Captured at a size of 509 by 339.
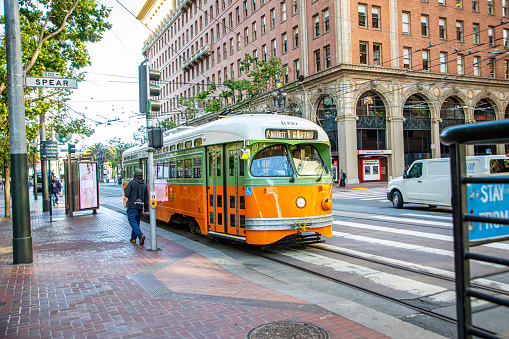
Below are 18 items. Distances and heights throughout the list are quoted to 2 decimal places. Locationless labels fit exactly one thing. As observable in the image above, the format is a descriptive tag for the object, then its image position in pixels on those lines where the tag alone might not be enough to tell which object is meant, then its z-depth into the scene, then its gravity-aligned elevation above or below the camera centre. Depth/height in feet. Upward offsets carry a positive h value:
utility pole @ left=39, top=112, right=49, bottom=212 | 69.22 -0.79
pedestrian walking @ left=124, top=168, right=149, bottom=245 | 34.68 -2.32
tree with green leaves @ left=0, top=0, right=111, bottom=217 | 37.09 +13.28
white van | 45.65 -1.91
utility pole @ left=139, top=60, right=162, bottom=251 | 31.76 +5.30
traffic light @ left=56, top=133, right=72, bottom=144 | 68.63 +6.55
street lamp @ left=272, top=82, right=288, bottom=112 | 72.26 +13.26
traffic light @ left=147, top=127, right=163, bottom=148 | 31.76 +2.72
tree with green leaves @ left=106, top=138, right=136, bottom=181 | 328.97 +20.87
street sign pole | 27.17 +2.28
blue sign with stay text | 7.59 -0.79
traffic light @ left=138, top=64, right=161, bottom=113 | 32.65 +6.64
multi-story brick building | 121.08 +30.35
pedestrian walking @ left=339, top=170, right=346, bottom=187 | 117.19 -3.49
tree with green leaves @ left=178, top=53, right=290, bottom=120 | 107.86 +23.25
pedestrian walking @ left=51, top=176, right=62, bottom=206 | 82.11 -3.05
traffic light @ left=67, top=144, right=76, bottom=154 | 61.81 +4.24
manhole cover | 14.78 -5.92
